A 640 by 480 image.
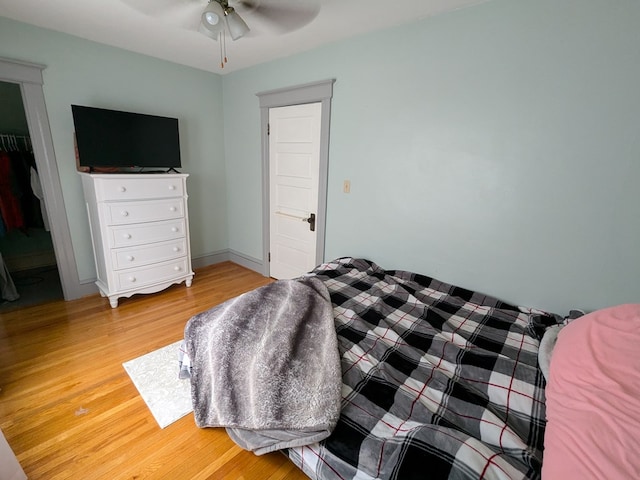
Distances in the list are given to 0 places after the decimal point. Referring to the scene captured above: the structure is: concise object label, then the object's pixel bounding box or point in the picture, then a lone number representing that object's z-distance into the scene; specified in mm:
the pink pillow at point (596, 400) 716
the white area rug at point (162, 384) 1604
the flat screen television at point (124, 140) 2467
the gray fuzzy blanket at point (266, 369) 1117
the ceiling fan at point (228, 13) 1565
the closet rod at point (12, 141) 3059
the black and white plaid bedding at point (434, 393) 854
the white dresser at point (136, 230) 2512
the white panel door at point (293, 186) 2805
